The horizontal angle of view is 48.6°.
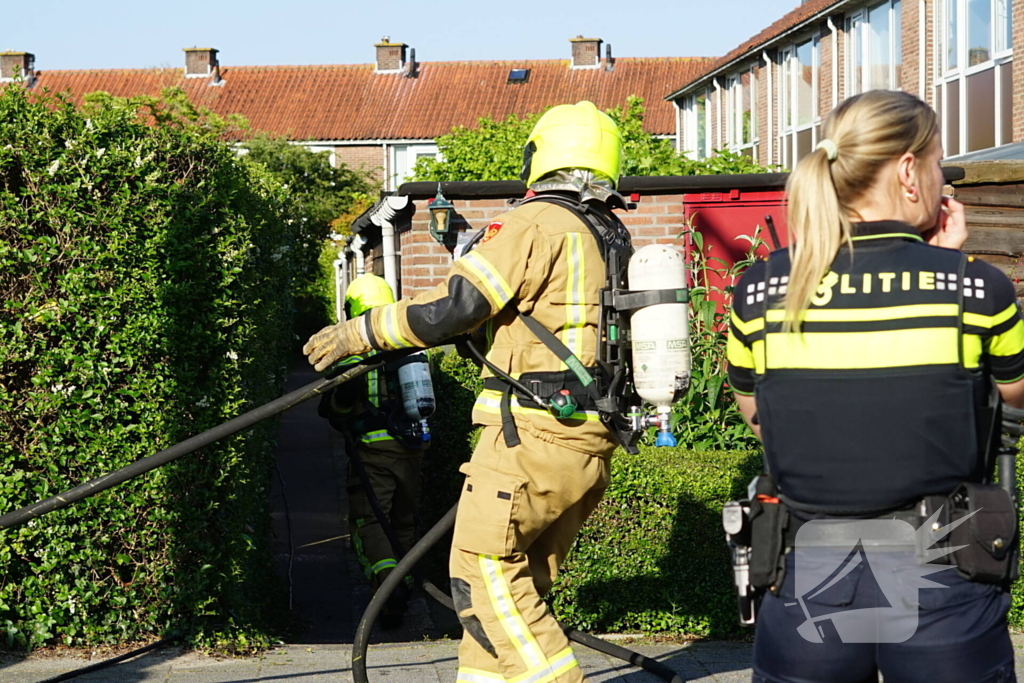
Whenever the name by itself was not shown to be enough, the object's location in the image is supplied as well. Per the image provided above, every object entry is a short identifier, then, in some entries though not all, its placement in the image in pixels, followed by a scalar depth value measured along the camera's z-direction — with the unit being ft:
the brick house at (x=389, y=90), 135.54
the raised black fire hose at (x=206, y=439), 11.86
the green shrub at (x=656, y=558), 16.89
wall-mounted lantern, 26.45
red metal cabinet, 28.43
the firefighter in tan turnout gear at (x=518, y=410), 11.40
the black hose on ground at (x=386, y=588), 12.57
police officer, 7.04
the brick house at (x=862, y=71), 61.11
